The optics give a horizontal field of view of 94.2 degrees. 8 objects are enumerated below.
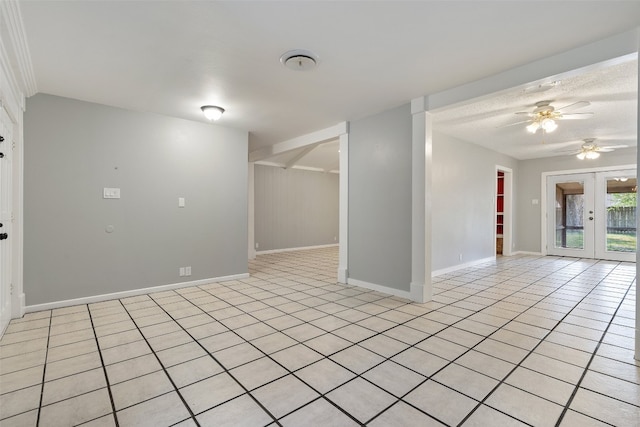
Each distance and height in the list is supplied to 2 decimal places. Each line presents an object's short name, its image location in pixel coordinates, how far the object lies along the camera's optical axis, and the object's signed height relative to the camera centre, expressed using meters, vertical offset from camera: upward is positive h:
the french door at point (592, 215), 6.70 +0.02
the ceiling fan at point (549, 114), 3.91 +1.39
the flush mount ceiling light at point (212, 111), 3.85 +1.35
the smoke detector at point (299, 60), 2.56 +1.38
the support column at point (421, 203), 3.68 +0.15
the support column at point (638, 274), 2.21 -0.44
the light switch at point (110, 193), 3.77 +0.27
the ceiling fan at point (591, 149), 6.02 +1.39
